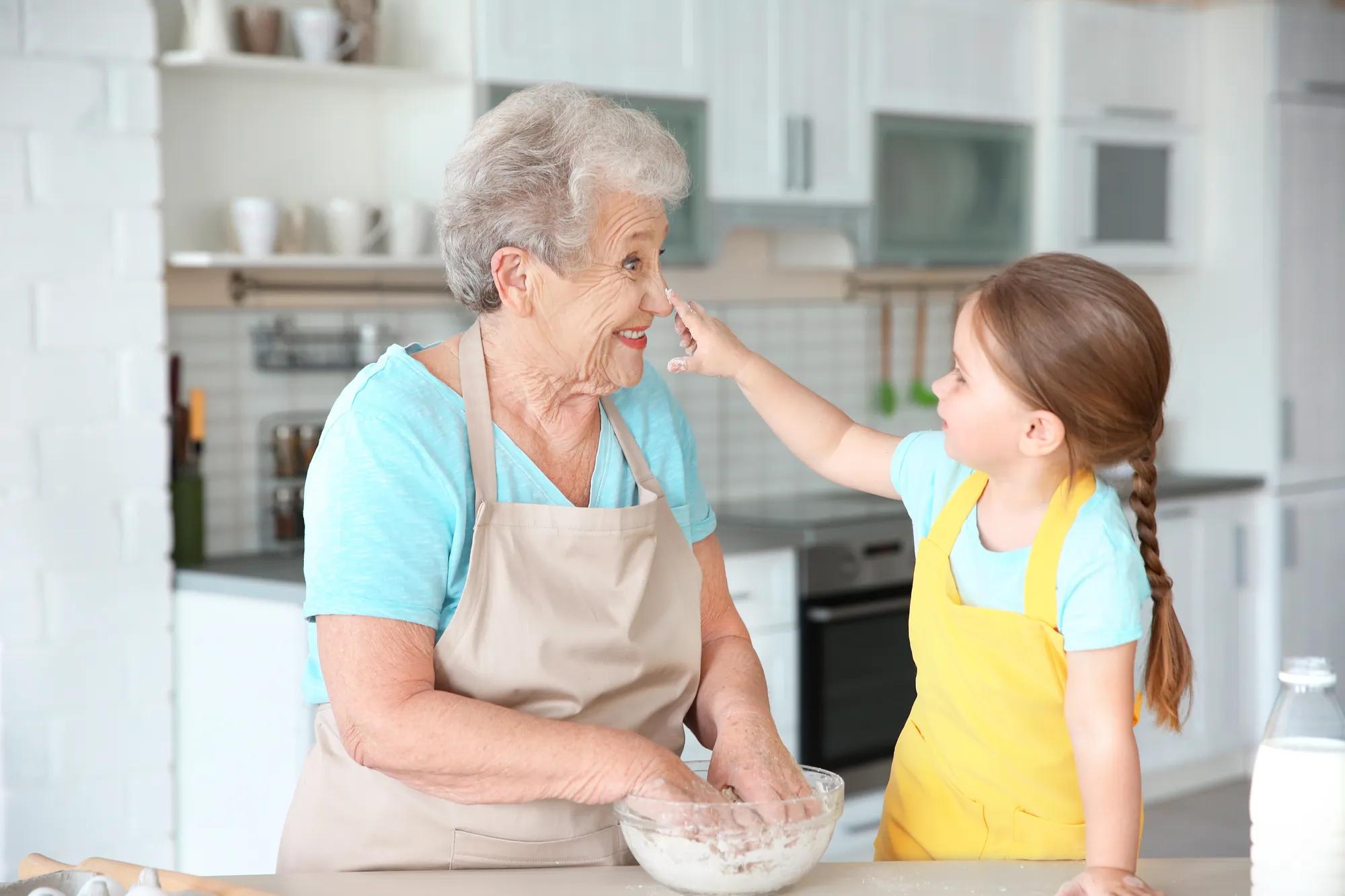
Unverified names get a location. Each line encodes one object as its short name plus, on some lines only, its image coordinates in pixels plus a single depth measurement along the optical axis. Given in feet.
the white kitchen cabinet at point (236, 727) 9.43
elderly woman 4.76
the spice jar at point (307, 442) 10.80
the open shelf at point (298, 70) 9.78
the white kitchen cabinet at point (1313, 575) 15.62
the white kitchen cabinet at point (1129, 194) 14.78
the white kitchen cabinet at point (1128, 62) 14.73
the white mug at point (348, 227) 10.45
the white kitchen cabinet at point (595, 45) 10.88
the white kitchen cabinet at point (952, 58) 13.30
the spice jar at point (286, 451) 10.79
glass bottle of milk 4.11
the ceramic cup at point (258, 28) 10.13
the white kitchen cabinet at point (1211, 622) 14.67
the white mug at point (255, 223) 10.07
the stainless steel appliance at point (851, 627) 11.65
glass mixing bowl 4.39
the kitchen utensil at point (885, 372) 14.92
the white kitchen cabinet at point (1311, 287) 15.53
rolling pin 4.35
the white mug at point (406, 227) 10.64
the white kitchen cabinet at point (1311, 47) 15.44
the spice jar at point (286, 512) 10.86
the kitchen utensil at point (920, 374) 15.12
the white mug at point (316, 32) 10.27
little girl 4.81
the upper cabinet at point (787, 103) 12.28
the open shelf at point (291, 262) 9.82
